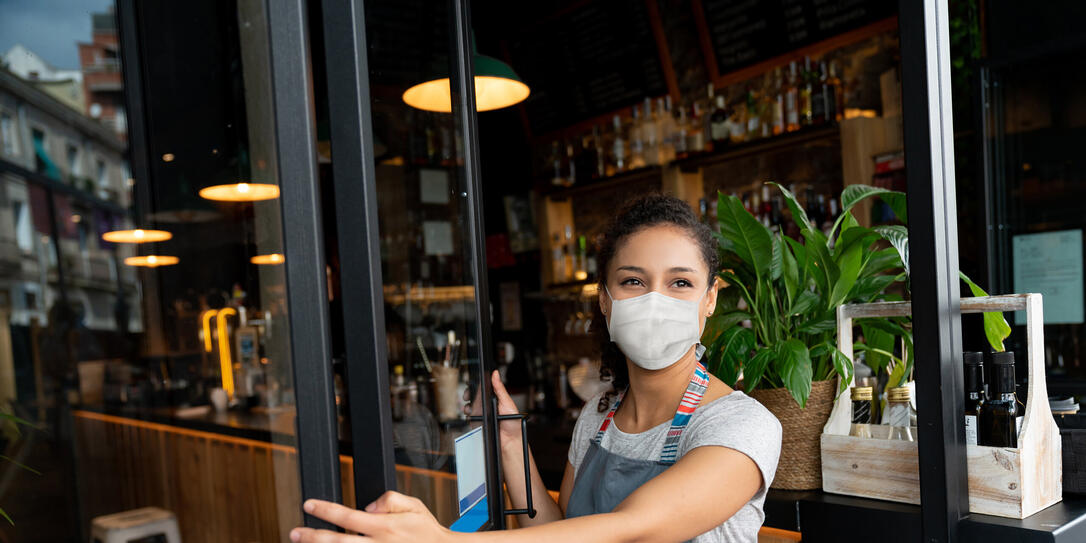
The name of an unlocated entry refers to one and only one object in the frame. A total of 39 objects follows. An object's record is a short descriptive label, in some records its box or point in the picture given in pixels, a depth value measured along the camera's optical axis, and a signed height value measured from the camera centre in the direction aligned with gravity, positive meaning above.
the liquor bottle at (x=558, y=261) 4.73 -0.08
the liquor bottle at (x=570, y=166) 4.48 +0.46
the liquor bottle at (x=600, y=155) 4.34 +0.51
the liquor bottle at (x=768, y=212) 3.58 +0.10
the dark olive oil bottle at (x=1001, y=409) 1.33 -0.33
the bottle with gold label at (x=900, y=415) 1.49 -0.36
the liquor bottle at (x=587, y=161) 4.36 +0.47
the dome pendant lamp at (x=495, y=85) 2.88 +0.64
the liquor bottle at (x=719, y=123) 3.69 +0.54
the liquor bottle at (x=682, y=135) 3.84 +0.52
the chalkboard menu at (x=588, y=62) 4.18 +1.05
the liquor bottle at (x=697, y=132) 3.76 +0.53
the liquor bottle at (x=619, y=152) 4.24 +0.49
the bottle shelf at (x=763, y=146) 3.26 +0.39
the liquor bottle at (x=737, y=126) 3.67 +0.52
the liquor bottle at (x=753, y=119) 3.61 +0.53
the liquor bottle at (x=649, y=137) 4.03 +0.55
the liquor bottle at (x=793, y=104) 3.45 +0.57
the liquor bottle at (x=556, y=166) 4.53 +0.48
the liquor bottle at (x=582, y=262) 4.51 -0.10
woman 1.09 -0.30
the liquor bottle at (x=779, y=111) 3.44 +0.54
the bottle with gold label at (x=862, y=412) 1.51 -0.38
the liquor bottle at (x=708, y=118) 3.77 +0.58
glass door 0.79 +0.00
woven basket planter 1.56 -0.40
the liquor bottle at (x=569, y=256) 4.67 -0.06
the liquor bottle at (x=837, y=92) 3.35 +0.59
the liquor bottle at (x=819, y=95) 3.33 +0.58
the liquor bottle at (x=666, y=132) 3.96 +0.55
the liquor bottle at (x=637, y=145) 4.11 +0.51
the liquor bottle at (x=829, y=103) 3.32 +0.54
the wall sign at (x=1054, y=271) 2.93 -0.21
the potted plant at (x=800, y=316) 1.51 -0.18
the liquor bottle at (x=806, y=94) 3.38 +0.59
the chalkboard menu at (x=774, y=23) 3.29 +0.92
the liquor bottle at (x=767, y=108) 3.56 +0.58
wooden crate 1.30 -0.42
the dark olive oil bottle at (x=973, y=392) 1.35 -0.30
